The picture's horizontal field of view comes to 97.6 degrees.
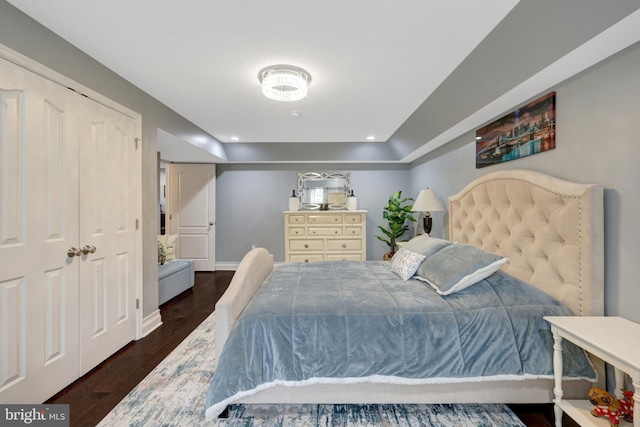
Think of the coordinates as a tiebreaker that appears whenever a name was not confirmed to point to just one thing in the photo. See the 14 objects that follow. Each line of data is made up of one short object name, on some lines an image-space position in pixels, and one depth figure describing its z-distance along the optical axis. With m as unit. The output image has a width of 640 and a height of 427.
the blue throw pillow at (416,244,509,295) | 1.88
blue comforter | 1.58
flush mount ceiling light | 2.23
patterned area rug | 1.62
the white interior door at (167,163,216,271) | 5.34
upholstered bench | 3.56
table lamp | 3.47
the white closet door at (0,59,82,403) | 1.56
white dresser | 4.78
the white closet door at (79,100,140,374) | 2.09
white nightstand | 1.12
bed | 1.55
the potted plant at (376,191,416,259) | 4.68
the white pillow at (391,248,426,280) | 2.34
